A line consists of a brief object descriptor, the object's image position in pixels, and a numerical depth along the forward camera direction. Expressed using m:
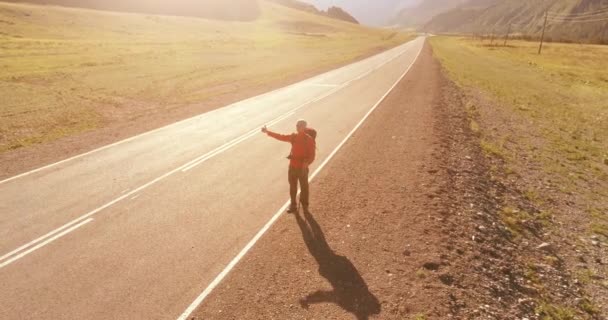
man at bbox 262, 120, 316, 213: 9.43
